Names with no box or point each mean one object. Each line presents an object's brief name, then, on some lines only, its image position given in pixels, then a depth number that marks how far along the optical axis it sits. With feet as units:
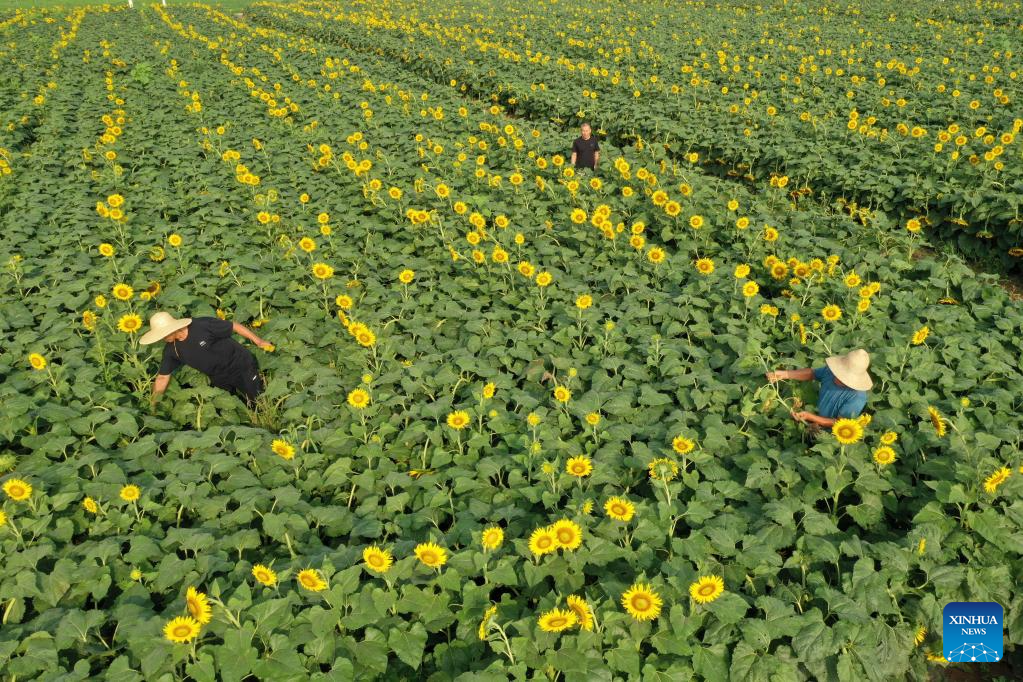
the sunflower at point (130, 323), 18.16
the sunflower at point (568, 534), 10.97
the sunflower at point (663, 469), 12.01
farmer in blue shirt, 13.53
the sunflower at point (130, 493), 12.24
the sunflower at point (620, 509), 11.43
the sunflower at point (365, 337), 17.67
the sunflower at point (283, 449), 13.61
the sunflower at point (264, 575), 10.05
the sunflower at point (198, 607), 9.50
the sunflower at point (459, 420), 14.70
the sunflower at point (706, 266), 21.31
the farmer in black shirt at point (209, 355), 16.69
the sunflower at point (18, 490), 12.03
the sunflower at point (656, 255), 22.52
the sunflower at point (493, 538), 10.93
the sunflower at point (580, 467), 13.01
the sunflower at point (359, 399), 15.39
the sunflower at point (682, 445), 13.14
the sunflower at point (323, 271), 21.01
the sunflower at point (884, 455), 12.62
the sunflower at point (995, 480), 11.40
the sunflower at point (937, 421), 12.64
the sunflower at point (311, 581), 9.94
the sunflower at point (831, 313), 18.44
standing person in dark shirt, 32.71
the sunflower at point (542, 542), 10.73
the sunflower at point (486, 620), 9.45
